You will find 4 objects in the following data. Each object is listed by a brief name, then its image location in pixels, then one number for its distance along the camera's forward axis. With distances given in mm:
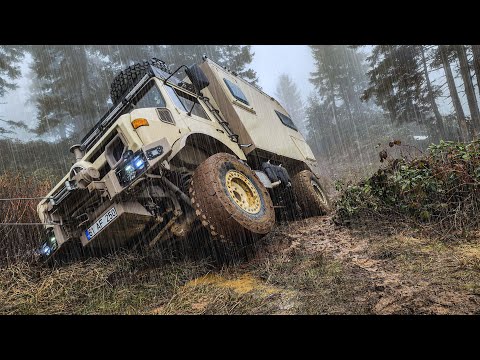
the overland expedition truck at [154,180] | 3520
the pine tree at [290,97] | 59875
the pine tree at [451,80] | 12141
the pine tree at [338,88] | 32812
